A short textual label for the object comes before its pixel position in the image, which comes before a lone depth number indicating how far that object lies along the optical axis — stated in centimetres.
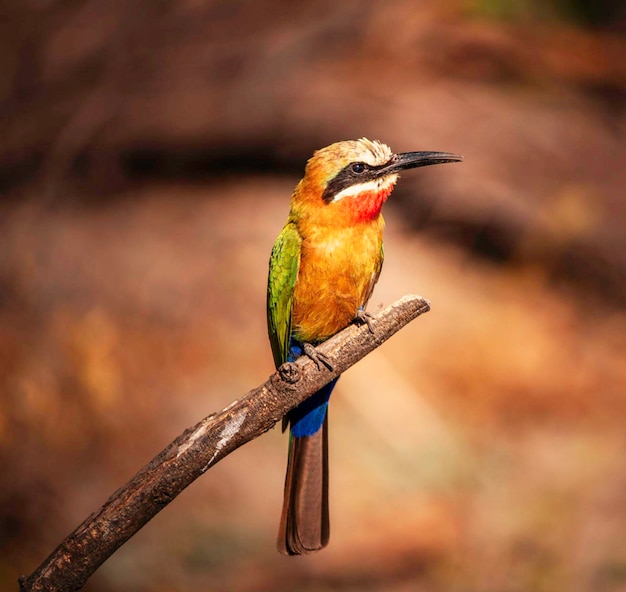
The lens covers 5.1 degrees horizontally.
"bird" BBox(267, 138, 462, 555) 325
